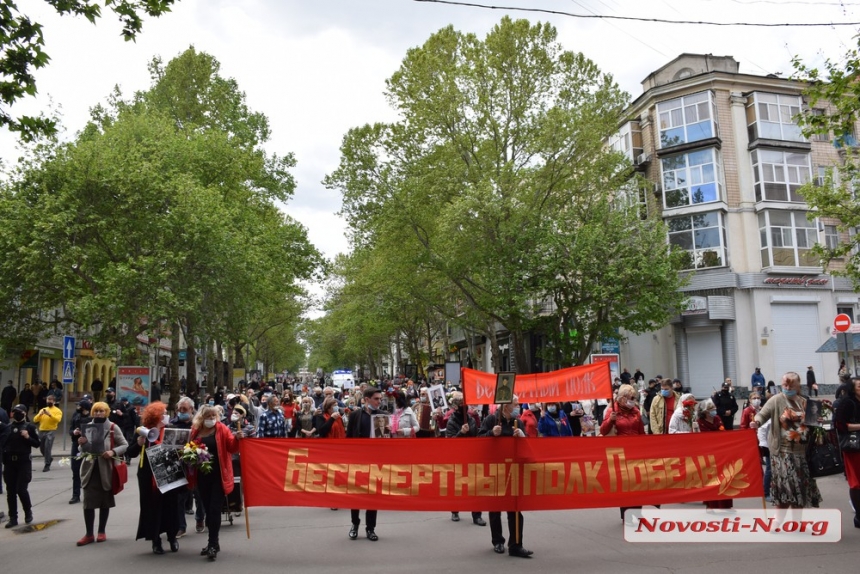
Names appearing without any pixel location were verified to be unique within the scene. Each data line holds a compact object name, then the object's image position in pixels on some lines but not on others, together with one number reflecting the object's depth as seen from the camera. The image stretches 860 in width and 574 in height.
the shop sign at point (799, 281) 34.53
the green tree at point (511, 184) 28.73
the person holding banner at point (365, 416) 9.48
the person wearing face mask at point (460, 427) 9.59
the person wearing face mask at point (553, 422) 11.67
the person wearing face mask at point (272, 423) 12.08
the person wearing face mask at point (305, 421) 12.88
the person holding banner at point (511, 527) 7.50
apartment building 34.47
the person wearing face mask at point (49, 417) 14.86
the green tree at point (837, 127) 13.40
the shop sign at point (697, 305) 34.47
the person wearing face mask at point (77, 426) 10.80
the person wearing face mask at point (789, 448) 8.09
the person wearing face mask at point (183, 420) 8.80
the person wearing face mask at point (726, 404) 15.59
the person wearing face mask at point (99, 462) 8.58
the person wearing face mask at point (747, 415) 11.86
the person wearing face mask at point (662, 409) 11.75
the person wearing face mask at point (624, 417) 9.29
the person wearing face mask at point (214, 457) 7.94
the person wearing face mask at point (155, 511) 8.05
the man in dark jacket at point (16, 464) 9.88
